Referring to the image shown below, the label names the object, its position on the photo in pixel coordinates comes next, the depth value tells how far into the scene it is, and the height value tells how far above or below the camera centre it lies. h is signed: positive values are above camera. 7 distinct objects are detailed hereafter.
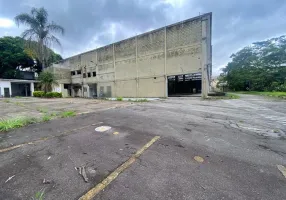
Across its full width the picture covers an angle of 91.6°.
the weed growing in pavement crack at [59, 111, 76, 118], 5.60 -0.89
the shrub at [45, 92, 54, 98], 19.53 -0.21
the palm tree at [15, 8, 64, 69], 19.62 +9.63
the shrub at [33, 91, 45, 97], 20.33 +0.02
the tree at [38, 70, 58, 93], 19.77 +1.87
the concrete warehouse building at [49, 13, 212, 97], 14.20 +3.87
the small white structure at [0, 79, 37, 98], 23.77 +1.09
